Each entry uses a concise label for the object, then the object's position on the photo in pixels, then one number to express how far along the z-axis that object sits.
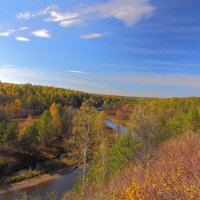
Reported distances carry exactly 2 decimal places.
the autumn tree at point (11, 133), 33.44
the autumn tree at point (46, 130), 38.88
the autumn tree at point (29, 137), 36.32
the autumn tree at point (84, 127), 18.73
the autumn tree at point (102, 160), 19.33
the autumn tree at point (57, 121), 46.59
